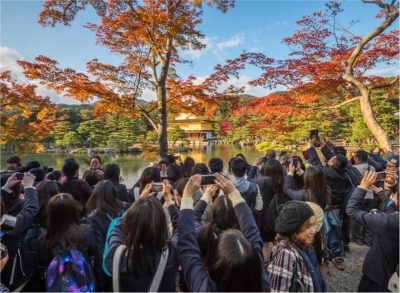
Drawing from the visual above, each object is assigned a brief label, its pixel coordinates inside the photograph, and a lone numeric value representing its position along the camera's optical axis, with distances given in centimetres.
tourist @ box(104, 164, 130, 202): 263
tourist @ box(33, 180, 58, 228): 189
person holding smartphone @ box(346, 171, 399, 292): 138
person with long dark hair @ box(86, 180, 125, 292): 167
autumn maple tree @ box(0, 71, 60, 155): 507
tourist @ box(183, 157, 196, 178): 377
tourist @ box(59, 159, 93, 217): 246
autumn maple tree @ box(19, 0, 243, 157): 493
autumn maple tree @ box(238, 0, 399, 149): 494
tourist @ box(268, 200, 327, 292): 113
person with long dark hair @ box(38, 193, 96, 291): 146
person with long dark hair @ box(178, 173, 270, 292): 93
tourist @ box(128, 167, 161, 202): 246
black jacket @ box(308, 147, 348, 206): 269
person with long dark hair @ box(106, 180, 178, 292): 116
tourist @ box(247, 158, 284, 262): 256
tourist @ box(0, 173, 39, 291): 150
